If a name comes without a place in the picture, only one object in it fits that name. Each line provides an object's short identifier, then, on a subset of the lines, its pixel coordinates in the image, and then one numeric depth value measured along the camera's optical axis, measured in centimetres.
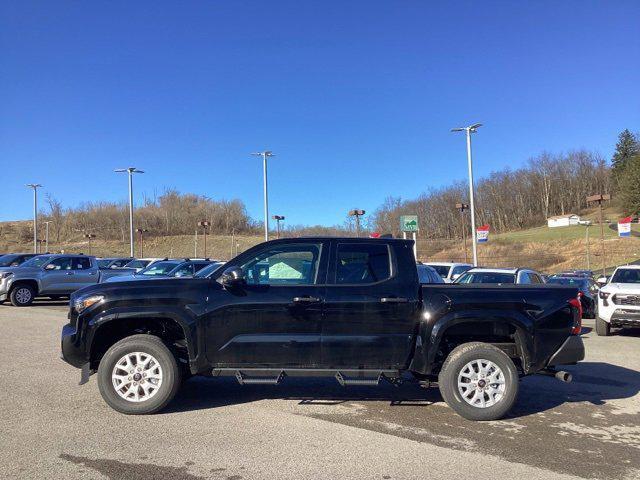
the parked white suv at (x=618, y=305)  1186
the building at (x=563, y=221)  8200
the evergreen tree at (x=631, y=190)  7694
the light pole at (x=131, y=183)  4075
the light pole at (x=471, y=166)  2983
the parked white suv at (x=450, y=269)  1923
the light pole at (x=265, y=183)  3792
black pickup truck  572
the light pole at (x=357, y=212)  3185
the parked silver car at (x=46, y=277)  1842
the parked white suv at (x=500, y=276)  1354
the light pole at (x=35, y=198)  5259
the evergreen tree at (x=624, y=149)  10634
